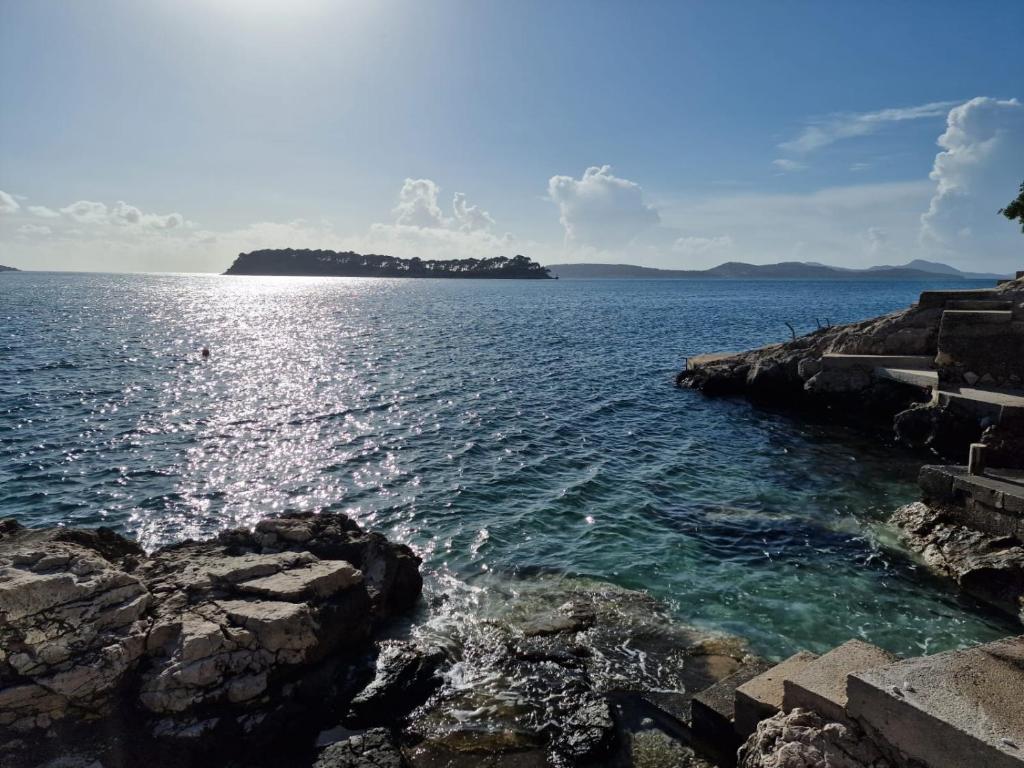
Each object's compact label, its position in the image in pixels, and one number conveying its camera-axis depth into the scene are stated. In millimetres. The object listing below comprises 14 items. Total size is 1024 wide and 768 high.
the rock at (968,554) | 12219
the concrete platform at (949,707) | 5617
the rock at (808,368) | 29723
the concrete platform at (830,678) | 6836
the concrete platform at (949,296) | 27109
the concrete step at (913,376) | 23970
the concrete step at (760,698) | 7715
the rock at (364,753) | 7934
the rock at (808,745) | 6305
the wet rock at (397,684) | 9086
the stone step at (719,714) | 8203
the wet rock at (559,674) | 8453
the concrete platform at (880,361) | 26641
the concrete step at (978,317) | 21438
